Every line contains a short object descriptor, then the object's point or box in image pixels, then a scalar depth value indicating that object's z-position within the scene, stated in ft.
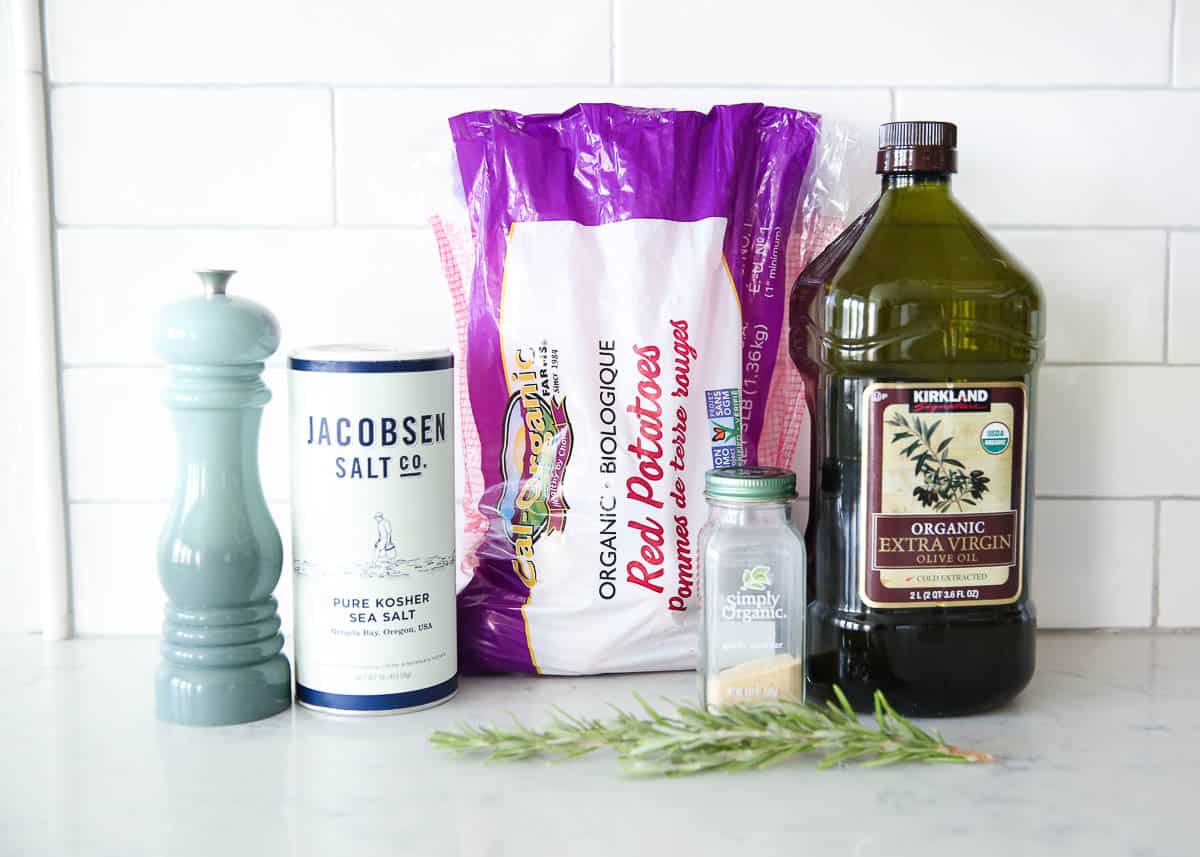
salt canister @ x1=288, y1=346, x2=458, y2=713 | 2.29
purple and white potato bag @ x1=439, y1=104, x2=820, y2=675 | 2.62
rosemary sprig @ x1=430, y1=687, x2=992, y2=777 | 2.07
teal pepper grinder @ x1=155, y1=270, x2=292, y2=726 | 2.30
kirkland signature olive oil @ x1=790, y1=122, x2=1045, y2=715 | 2.30
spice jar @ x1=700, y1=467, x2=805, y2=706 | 2.28
